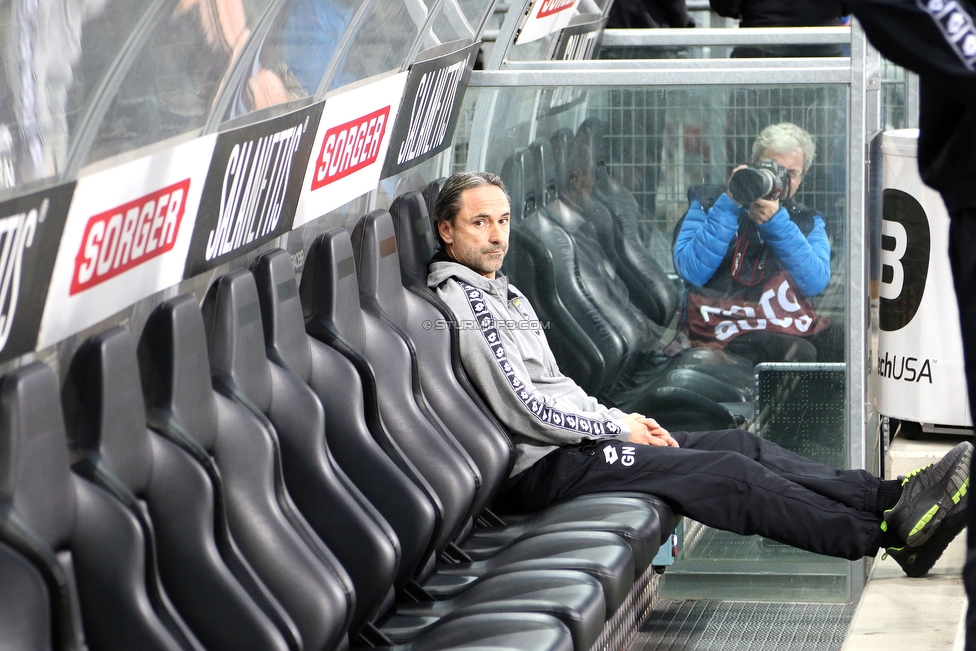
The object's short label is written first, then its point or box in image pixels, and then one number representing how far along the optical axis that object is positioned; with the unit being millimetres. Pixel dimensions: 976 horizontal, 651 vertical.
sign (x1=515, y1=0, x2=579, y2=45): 8051
